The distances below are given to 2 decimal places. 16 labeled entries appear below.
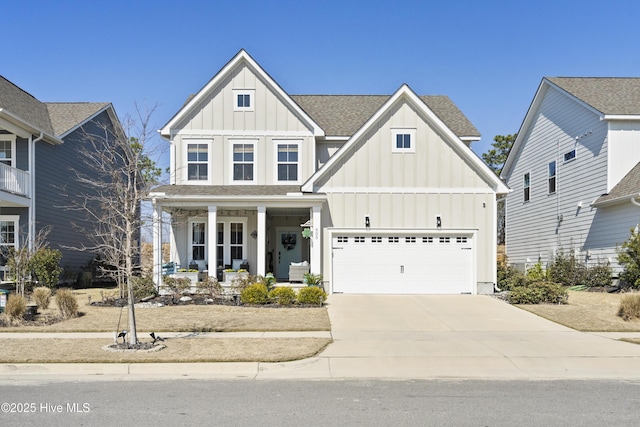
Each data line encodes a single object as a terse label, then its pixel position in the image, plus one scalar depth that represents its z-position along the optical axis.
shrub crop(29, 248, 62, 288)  20.41
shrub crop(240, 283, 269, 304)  17.17
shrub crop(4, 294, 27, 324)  13.70
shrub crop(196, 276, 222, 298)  18.39
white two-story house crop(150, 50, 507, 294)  20.44
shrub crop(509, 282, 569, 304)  17.73
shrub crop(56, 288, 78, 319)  14.68
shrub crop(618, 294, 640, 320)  14.62
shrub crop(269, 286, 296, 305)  16.95
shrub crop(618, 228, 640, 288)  18.72
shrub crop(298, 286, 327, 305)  17.16
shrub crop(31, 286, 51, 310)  15.83
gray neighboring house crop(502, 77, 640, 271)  21.45
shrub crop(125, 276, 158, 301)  17.97
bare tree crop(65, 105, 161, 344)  10.86
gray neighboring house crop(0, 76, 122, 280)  21.27
